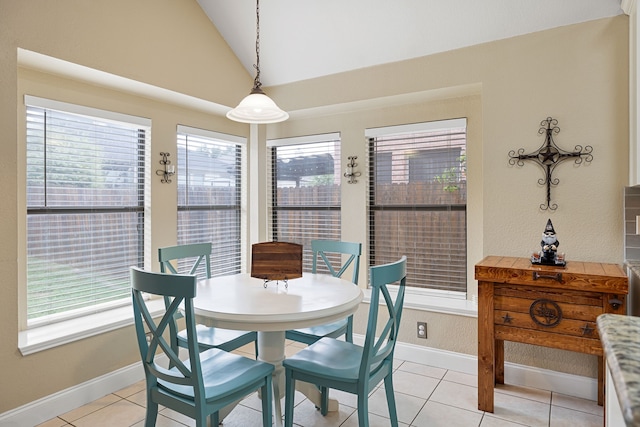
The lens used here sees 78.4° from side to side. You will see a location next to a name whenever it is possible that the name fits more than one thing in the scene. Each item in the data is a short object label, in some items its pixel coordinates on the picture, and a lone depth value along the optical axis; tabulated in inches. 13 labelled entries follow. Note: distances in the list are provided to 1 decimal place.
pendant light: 88.4
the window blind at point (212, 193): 139.6
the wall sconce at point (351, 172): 145.9
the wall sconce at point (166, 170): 129.2
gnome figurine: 93.8
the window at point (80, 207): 102.0
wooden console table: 85.6
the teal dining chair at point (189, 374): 64.1
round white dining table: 70.8
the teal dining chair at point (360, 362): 71.7
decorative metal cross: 102.8
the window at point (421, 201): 130.5
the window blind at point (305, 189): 153.3
